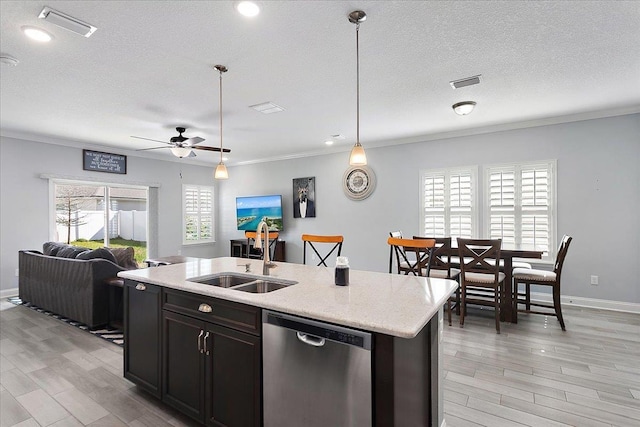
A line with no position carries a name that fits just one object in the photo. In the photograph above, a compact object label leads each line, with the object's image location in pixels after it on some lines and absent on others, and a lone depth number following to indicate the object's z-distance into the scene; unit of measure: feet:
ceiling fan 15.52
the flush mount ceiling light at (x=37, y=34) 7.71
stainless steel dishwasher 4.40
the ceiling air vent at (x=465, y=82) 10.69
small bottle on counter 6.42
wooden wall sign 19.94
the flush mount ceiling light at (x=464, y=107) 12.85
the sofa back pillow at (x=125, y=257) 15.07
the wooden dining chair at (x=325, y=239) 9.94
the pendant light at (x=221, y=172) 11.26
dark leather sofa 12.32
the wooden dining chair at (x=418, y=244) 8.58
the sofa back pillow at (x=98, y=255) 12.82
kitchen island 4.35
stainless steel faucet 7.88
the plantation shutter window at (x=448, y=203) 17.21
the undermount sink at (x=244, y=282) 7.06
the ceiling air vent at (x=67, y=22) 7.06
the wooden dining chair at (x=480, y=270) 11.80
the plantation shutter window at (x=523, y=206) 15.28
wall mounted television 23.91
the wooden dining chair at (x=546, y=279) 12.01
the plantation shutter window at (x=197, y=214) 25.70
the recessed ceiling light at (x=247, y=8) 6.84
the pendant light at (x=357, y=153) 7.45
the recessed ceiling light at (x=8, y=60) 8.97
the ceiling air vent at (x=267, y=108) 13.12
